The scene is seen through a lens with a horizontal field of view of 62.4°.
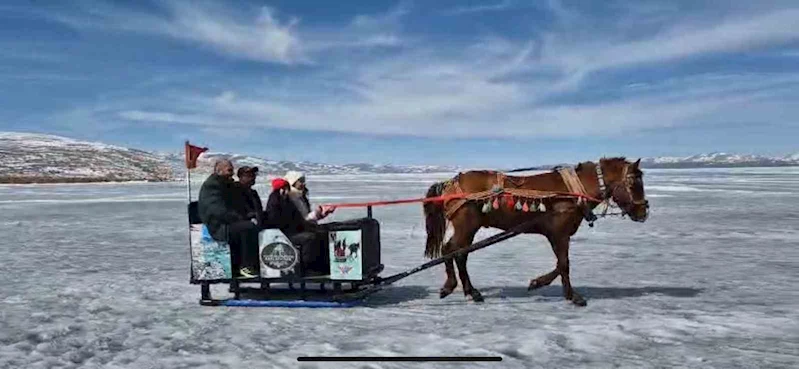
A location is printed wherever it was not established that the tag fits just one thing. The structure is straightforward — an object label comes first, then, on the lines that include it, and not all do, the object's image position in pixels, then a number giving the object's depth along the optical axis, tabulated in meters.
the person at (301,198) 7.43
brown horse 7.56
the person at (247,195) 7.81
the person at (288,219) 7.41
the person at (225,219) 7.29
